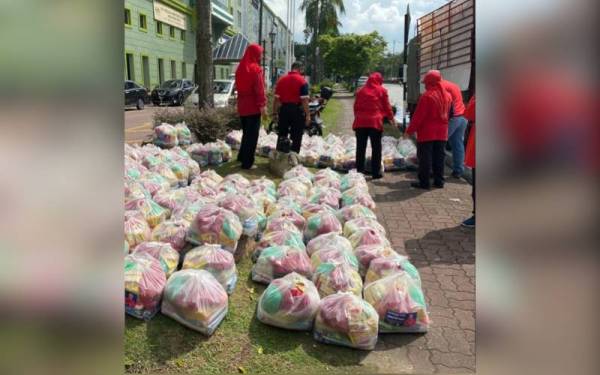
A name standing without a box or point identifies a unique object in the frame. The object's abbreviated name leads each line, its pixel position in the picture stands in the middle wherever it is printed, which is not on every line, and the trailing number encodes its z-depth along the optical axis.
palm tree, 45.26
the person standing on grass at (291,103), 7.61
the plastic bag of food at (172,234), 3.91
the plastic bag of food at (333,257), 3.65
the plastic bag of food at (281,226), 4.21
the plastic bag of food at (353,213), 4.74
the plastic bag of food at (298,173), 6.39
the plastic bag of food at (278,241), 3.96
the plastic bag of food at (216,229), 3.80
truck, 9.23
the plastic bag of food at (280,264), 3.58
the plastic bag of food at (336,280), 3.37
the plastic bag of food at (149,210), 4.38
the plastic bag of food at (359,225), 4.34
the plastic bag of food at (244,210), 4.16
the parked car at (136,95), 22.70
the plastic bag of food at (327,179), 6.10
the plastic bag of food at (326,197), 5.27
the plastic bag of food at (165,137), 8.45
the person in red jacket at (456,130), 7.26
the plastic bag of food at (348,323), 2.92
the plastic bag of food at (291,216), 4.44
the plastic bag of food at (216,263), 3.38
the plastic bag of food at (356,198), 5.47
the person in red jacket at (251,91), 7.10
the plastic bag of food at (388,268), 3.52
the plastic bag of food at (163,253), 3.51
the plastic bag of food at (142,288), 3.00
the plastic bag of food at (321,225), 4.38
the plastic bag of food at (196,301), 2.95
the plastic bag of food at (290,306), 3.06
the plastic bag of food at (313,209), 4.77
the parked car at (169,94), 25.80
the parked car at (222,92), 15.70
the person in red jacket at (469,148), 4.56
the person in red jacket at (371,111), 7.52
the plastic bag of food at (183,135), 8.73
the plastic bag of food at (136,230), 3.86
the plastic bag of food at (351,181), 6.07
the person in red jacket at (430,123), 6.77
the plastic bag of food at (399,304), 3.10
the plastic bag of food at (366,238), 4.07
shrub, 9.16
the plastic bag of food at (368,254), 3.80
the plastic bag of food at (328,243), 3.88
